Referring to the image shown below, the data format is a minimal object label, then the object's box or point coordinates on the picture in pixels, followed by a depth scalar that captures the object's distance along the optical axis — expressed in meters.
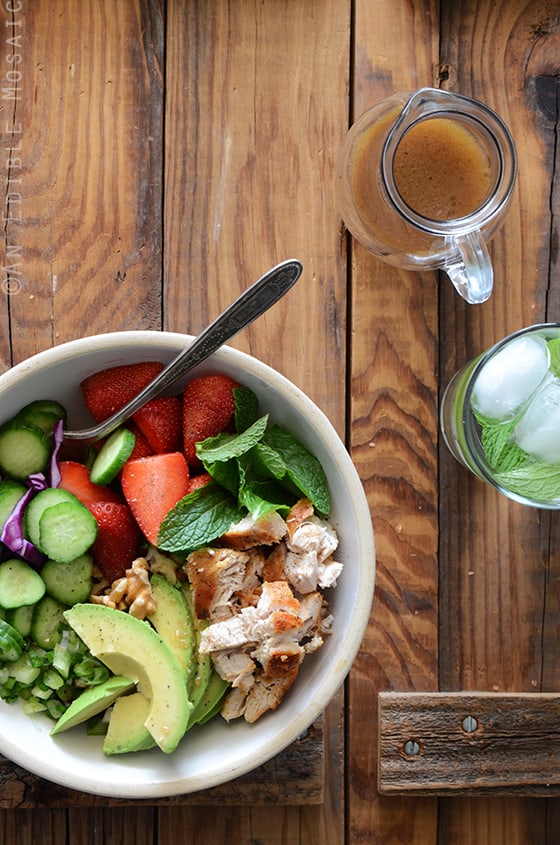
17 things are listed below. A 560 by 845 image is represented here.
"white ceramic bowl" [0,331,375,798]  1.10
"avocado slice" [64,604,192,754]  1.09
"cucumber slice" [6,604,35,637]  1.16
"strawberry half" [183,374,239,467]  1.18
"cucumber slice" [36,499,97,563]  1.13
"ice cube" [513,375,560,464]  1.23
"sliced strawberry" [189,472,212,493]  1.19
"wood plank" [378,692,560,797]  1.34
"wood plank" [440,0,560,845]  1.39
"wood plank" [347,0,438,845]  1.37
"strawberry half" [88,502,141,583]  1.19
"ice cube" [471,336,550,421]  1.26
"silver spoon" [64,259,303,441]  1.14
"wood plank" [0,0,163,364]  1.37
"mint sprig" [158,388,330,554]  1.15
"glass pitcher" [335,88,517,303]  1.27
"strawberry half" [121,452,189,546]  1.17
